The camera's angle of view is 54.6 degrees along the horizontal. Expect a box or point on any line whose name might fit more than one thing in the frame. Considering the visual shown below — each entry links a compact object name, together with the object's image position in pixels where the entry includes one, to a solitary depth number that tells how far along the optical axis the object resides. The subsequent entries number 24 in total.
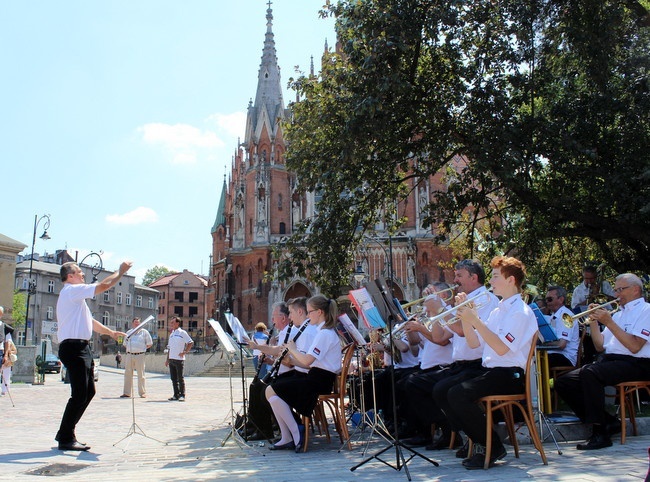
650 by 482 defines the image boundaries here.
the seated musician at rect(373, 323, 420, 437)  8.00
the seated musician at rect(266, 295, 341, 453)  6.99
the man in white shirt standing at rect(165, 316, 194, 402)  15.84
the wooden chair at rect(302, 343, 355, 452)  7.08
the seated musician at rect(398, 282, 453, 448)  6.88
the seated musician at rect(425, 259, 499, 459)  5.95
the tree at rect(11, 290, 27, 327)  67.05
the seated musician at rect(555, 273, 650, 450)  6.55
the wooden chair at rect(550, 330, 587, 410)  8.59
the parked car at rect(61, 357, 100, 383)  24.96
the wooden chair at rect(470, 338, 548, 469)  5.55
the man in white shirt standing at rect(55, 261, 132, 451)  7.13
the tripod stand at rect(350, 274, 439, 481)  5.52
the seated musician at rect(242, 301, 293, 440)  8.05
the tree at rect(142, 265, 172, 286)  117.34
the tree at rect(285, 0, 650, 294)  11.24
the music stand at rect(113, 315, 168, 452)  7.63
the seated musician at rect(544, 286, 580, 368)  8.41
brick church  49.22
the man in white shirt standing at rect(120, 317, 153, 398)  16.08
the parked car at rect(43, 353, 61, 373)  38.41
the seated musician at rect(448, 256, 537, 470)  5.59
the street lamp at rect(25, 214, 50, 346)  31.66
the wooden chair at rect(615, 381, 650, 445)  6.56
